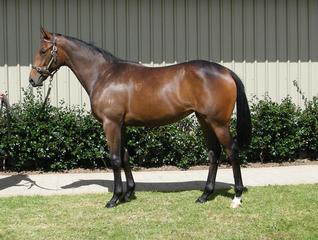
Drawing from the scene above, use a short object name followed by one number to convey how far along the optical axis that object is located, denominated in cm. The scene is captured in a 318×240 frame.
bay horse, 687
